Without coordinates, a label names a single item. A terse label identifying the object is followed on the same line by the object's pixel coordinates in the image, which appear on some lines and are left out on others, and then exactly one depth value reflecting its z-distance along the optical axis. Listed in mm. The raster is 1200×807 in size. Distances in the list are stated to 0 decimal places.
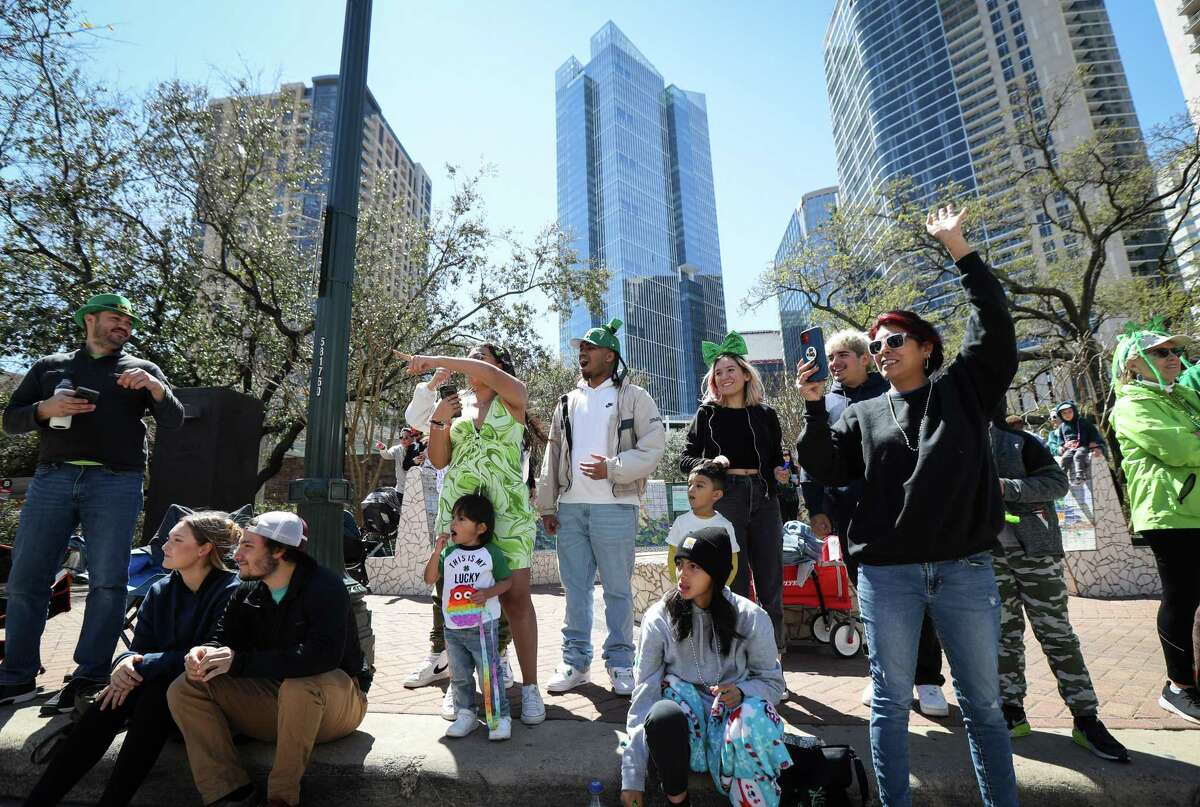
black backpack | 2129
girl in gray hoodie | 2129
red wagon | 4625
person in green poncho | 3059
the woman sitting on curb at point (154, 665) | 2277
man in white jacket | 3521
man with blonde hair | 3191
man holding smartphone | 3225
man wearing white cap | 2324
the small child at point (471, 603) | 2766
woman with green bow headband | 3521
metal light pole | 3133
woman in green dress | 3088
